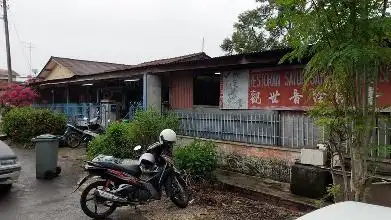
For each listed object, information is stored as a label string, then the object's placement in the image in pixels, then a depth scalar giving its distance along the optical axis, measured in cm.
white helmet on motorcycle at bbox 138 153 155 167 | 672
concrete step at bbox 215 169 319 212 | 686
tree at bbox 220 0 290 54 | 2419
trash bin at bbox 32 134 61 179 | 956
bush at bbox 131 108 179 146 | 992
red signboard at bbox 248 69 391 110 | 901
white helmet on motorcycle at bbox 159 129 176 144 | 692
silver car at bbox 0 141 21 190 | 764
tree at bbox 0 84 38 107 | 2148
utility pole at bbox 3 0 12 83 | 2527
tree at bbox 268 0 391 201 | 403
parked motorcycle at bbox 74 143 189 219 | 640
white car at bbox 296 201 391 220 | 230
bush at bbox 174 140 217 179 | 830
